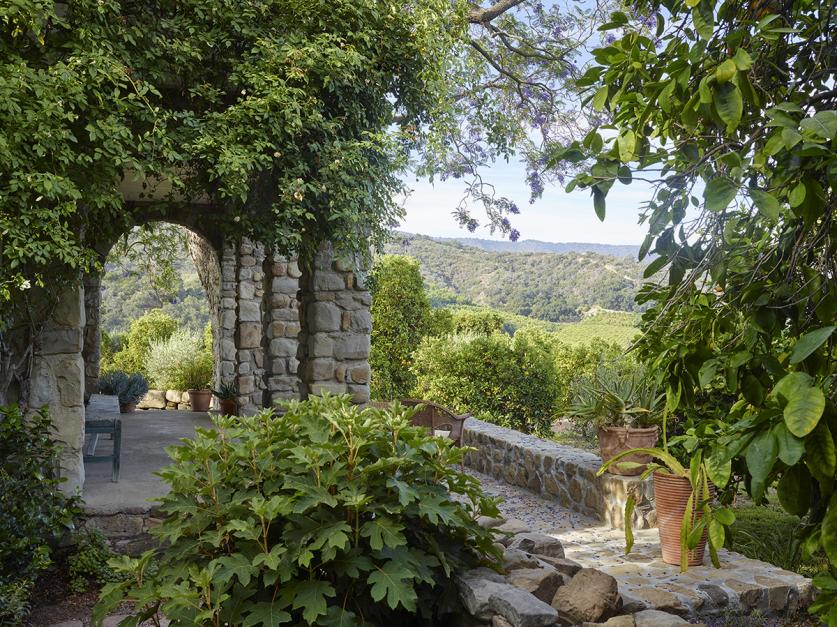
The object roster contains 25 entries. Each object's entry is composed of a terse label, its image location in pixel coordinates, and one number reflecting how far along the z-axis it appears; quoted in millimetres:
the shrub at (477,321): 12180
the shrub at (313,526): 2117
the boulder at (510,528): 3088
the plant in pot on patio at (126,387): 9570
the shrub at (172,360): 11391
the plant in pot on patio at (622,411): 5289
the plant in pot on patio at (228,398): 8328
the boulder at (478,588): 2299
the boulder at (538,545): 3150
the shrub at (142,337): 12914
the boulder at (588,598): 2436
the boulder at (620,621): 2400
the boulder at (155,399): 11766
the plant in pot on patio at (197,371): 11242
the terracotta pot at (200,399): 10734
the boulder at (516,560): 2692
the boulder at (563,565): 2904
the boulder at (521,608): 2170
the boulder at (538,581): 2512
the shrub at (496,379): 8883
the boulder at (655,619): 2467
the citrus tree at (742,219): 1113
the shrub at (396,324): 10648
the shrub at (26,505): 3711
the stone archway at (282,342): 4613
